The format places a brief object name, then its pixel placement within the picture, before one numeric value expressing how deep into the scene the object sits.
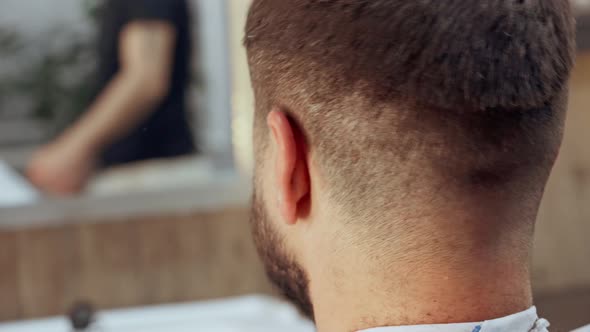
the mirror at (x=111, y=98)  1.63
